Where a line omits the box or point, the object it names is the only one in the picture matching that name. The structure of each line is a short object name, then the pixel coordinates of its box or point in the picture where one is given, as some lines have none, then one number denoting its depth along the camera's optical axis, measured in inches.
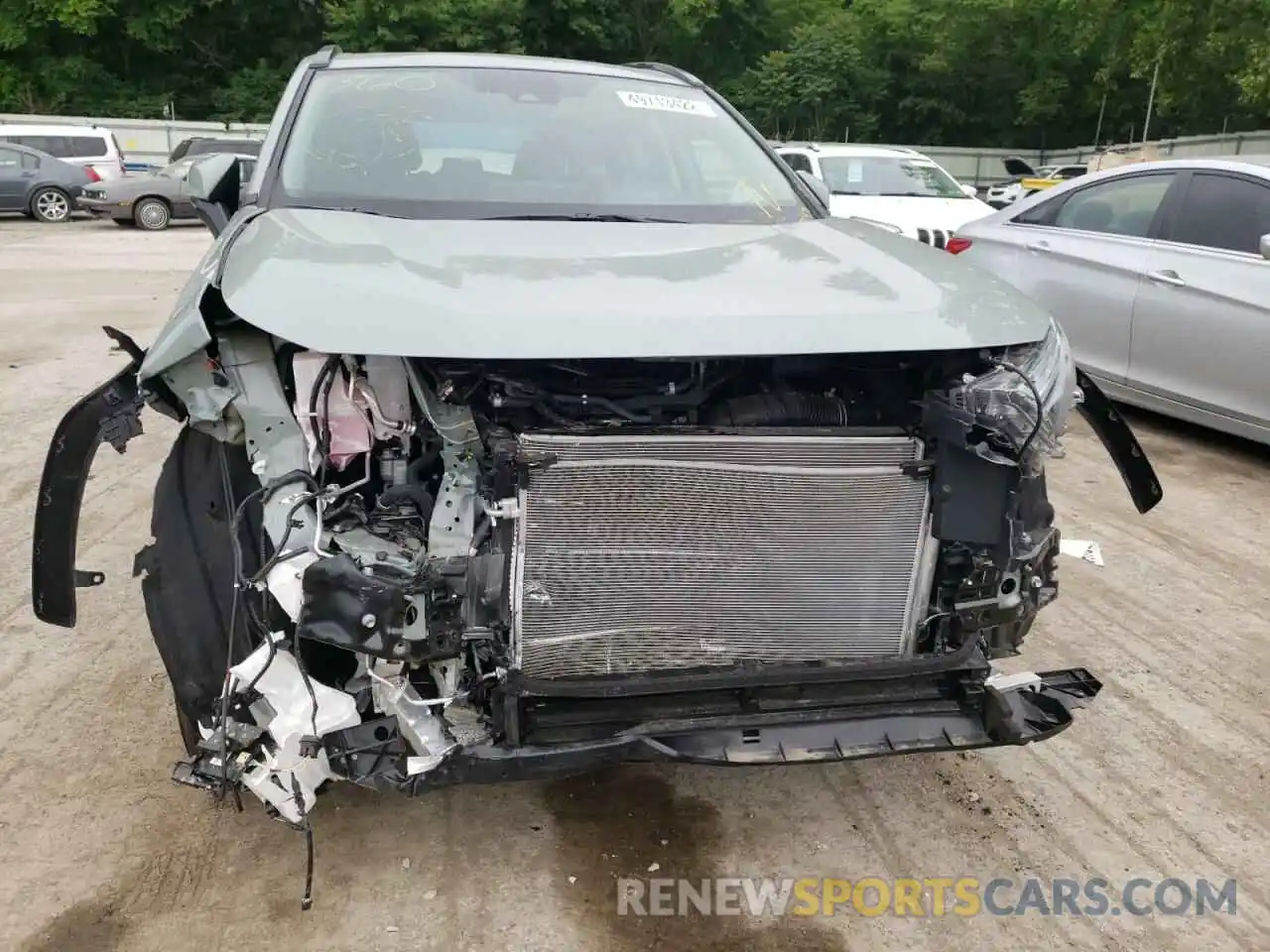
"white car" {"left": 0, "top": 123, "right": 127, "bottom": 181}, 735.1
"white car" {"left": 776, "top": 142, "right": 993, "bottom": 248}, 364.2
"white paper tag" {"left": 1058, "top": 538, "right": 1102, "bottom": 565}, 110.3
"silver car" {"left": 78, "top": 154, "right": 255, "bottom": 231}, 691.4
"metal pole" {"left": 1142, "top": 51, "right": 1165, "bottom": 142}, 951.7
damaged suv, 82.4
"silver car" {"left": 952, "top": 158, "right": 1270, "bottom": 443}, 202.1
